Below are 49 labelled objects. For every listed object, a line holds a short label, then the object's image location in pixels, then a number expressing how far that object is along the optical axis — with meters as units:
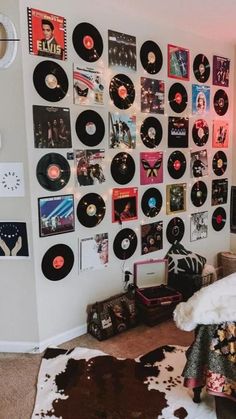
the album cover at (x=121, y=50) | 2.57
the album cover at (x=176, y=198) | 3.15
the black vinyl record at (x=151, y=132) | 2.87
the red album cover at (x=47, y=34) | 2.19
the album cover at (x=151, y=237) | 3.01
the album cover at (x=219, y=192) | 3.56
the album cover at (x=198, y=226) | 3.40
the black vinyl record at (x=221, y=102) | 3.42
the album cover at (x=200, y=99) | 3.21
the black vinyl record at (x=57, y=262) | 2.45
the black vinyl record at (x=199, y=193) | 3.36
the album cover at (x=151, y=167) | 2.91
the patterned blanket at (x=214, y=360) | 1.71
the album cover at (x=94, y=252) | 2.64
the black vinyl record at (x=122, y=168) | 2.72
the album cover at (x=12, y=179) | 2.28
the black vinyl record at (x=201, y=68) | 3.17
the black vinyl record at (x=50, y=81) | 2.25
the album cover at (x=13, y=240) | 2.34
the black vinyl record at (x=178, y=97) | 3.03
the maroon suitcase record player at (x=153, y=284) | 2.87
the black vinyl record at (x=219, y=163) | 3.51
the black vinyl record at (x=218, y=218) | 3.61
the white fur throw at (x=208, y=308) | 1.70
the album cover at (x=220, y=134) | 3.46
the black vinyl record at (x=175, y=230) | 3.20
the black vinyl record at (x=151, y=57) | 2.77
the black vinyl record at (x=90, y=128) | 2.49
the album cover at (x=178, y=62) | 2.96
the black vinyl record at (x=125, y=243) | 2.83
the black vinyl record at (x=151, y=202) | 2.97
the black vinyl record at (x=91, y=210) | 2.58
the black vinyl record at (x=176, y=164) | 3.11
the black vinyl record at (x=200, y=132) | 3.27
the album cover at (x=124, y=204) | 2.77
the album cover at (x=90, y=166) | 2.53
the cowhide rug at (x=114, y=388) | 1.88
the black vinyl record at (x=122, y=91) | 2.63
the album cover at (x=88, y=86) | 2.44
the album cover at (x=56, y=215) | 2.38
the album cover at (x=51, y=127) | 2.29
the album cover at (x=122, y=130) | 2.67
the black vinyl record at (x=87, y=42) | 2.39
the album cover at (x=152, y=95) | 2.83
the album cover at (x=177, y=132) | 3.06
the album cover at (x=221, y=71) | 3.35
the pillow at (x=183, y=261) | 3.12
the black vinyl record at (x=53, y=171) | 2.34
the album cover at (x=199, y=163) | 3.29
